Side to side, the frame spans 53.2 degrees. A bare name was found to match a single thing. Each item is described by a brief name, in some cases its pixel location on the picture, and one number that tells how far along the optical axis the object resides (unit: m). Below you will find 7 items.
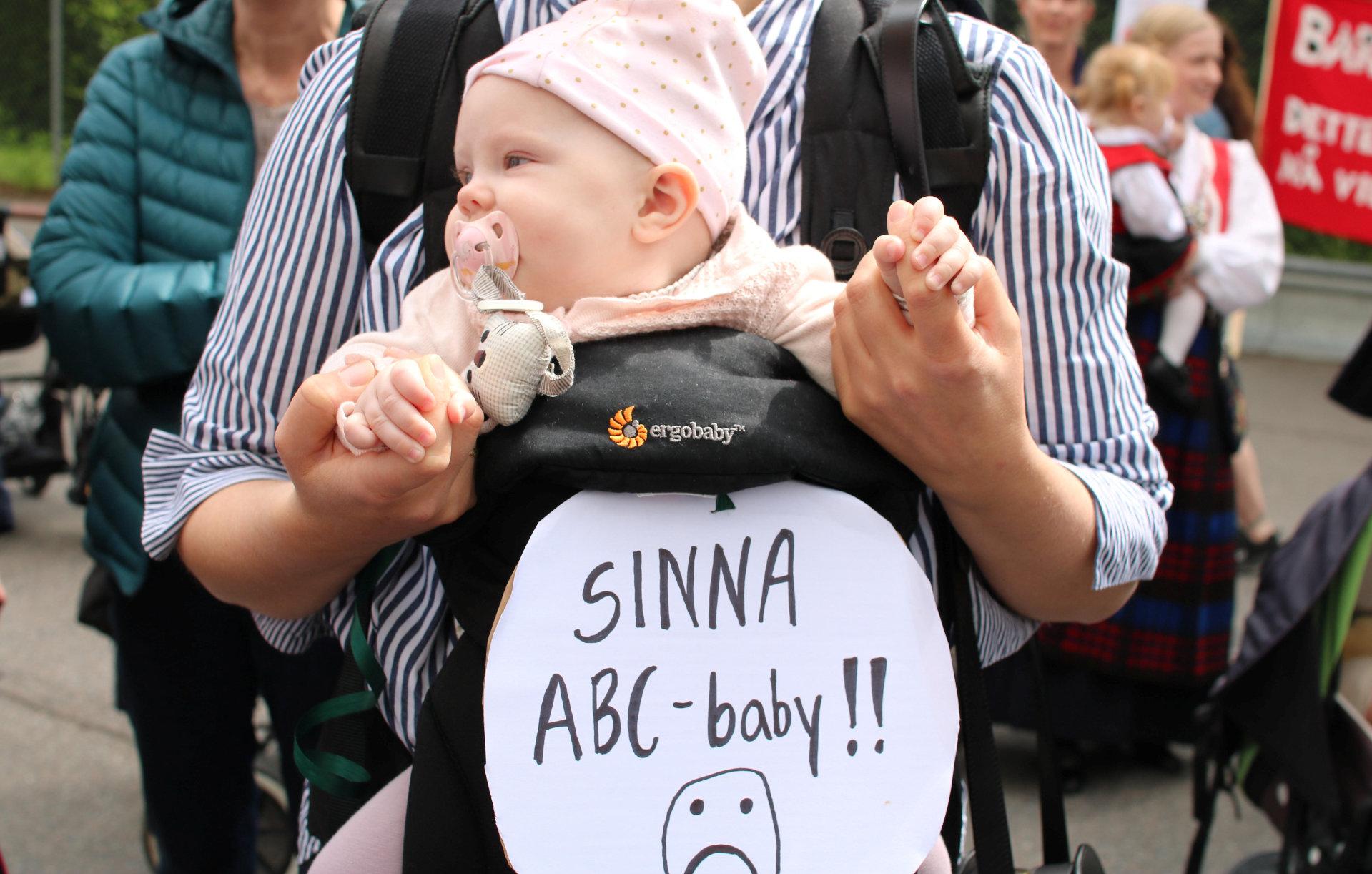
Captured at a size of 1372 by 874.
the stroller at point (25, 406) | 5.65
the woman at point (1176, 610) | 3.88
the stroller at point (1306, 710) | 2.55
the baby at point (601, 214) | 1.14
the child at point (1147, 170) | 3.96
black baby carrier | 1.09
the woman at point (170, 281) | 2.47
